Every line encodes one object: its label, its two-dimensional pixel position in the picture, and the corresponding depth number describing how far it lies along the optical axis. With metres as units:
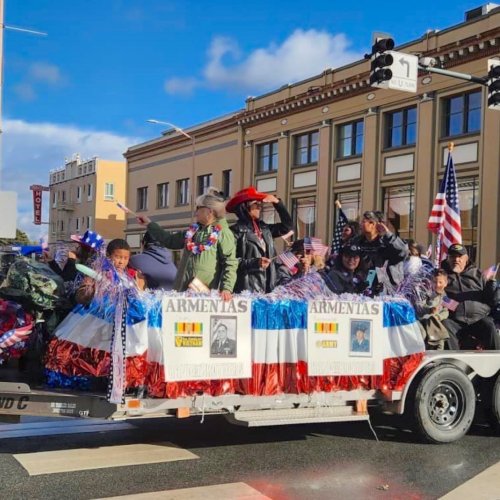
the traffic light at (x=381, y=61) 12.19
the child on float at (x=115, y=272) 5.43
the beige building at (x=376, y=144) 24.03
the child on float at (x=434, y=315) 6.86
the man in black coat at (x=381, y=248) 7.02
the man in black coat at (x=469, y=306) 7.22
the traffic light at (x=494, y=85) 13.41
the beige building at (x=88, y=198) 60.34
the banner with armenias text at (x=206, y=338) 5.40
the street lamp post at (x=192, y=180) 39.24
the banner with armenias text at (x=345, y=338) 6.00
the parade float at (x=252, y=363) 5.33
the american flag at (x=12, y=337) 5.80
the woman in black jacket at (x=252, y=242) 6.67
